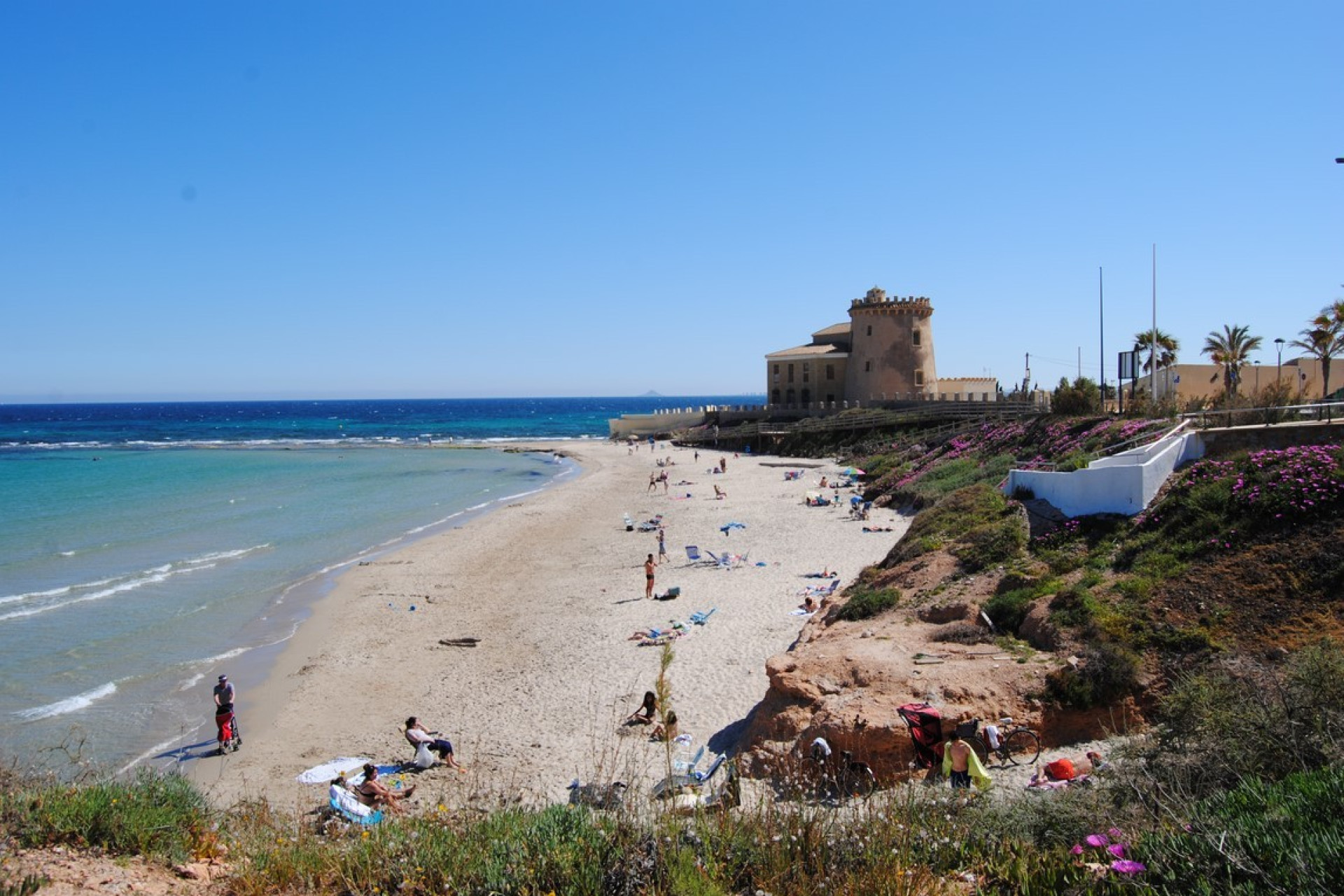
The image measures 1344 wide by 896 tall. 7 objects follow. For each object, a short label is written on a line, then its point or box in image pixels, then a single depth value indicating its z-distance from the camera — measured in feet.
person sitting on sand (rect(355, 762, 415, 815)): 31.53
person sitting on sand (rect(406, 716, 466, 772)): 36.50
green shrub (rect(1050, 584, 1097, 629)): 34.63
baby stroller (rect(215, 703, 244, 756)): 39.86
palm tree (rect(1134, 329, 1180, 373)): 128.88
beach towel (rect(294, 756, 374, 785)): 35.53
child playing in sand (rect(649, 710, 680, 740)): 33.88
